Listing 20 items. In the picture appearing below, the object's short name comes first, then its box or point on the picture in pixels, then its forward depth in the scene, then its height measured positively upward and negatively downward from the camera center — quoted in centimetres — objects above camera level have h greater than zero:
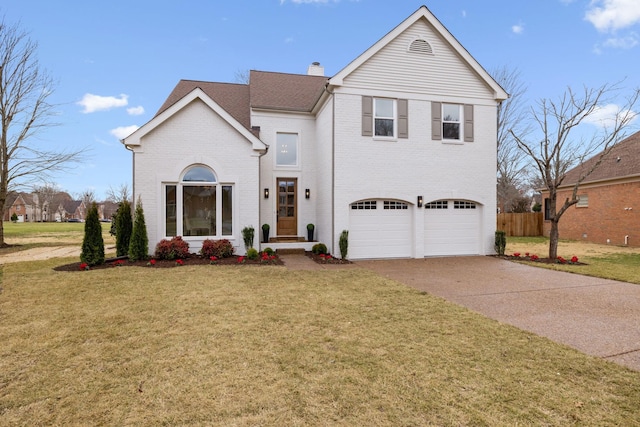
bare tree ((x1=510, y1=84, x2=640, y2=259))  1203 +333
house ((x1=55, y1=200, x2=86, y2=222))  7938 +108
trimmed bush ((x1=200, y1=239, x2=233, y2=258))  1116 -120
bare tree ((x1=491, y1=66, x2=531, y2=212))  2495 +628
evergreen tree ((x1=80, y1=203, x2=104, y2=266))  1001 -87
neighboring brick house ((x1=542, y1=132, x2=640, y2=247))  1647 +46
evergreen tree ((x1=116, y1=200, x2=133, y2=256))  1160 -53
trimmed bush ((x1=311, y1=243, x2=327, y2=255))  1229 -135
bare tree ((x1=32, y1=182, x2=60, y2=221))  6544 +269
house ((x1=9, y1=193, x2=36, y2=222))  7259 +148
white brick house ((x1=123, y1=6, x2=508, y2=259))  1159 +201
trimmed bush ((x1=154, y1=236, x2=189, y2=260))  1081 -117
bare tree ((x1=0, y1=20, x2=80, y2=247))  1703 +524
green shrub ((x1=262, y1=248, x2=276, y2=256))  1186 -137
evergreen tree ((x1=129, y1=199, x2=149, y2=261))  1070 -82
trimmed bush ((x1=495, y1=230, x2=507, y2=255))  1295 -122
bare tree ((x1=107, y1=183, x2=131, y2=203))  4469 +330
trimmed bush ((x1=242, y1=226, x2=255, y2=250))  1177 -81
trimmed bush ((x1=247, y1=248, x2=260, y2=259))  1112 -137
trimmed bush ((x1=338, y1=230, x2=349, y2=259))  1156 -106
